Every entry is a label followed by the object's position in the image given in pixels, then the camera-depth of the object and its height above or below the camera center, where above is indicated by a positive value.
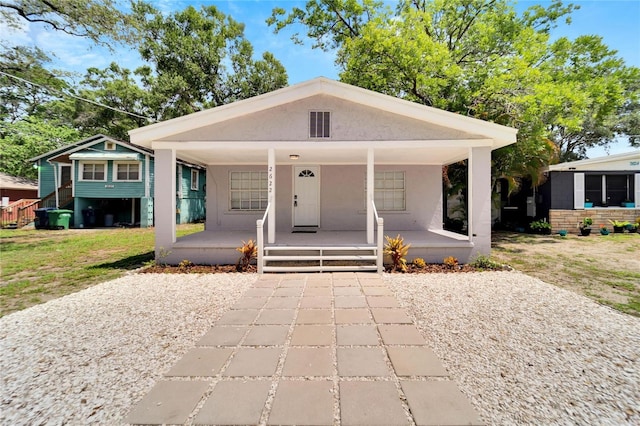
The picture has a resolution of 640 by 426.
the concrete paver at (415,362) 2.68 -1.51
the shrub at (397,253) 6.51 -0.95
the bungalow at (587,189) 12.54 +0.97
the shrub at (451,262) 6.71 -1.19
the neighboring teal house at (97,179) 15.55 +1.82
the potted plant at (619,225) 12.51 -0.57
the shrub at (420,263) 6.68 -1.22
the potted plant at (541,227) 12.69 -0.67
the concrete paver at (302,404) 2.08 -1.52
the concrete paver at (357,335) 3.27 -1.50
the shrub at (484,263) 6.70 -1.23
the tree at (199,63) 21.00 +11.67
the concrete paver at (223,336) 3.28 -1.51
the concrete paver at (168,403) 2.11 -1.54
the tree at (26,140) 23.08 +5.90
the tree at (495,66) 9.66 +5.89
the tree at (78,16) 11.55 +8.21
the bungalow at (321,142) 6.73 +1.71
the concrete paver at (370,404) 2.07 -1.52
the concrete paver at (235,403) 2.09 -1.53
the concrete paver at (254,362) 2.69 -1.52
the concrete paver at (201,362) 2.69 -1.52
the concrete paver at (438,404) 2.09 -1.53
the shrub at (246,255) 6.61 -1.03
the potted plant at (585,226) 12.32 -0.61
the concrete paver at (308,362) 2.67 -1.51
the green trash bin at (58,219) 14.60 -0.41
